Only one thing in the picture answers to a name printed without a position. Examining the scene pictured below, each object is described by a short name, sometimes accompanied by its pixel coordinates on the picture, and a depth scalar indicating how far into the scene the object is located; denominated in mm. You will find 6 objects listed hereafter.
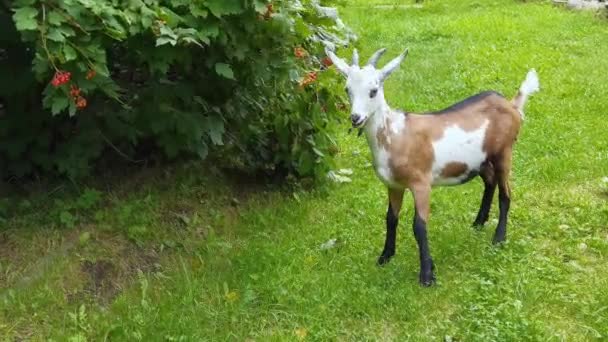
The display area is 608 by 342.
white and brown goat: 4117
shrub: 3539
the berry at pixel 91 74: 3518
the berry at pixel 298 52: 4914
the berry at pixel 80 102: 3530
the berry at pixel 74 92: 3533
